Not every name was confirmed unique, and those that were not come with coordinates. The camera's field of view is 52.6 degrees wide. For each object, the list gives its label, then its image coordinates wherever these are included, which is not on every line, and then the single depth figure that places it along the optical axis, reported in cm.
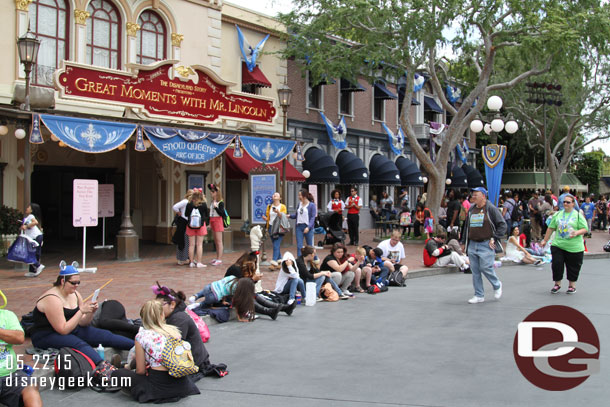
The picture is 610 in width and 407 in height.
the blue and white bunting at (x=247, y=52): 2238
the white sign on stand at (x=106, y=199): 1886
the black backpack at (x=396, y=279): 1254
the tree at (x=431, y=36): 1864
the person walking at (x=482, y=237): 1012
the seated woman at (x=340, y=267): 1098
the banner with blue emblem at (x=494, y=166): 1497
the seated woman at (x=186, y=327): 616
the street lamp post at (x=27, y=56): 1246
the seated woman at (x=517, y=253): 1617
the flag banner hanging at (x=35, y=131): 1255
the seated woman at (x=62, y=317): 601
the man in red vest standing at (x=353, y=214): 1972
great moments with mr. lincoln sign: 1405
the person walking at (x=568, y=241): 1069
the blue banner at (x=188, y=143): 1525
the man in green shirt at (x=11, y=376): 476
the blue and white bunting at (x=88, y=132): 1321
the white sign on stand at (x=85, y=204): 1302
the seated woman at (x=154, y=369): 540
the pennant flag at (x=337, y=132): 2688
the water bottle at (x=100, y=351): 637
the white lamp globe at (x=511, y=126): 1791
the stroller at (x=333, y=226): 1862
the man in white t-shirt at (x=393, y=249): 1300
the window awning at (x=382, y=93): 2974
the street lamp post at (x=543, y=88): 2355
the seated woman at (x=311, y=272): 1054
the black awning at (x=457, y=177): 3650
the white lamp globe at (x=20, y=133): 1247
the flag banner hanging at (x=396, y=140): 3103
